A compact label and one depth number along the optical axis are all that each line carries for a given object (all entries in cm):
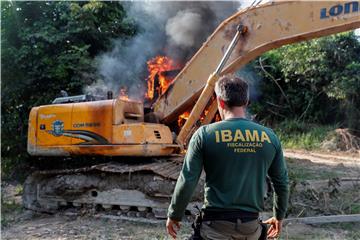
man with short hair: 254
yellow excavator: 604
